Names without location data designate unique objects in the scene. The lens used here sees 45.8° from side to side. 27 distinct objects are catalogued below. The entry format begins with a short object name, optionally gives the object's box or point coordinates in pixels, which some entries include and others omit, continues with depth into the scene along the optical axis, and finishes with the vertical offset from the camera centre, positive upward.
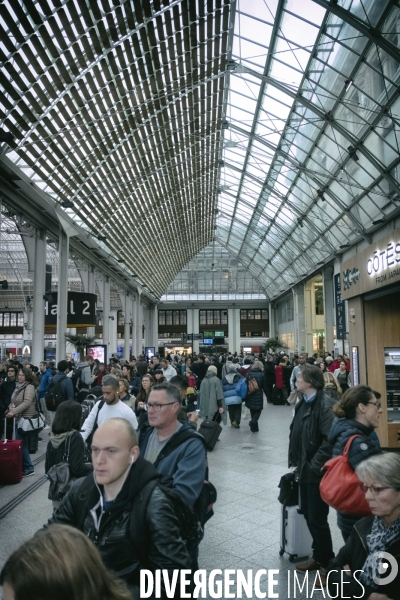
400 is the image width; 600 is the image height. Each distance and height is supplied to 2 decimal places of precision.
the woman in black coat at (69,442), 4.00 -0.85
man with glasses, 2.73 -0.66
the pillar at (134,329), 37.55 +1.26
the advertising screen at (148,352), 32.47 -0.51
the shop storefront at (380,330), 10.27 +0.26
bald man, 1.92 -0.71
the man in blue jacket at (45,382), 12.35 -0.94
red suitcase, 7.38 -1.79
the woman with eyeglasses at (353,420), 3.30 -0.58
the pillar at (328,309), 30.02 +2.09
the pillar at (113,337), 35.12 +0.69
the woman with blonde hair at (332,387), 7.80 -0.74
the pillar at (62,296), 17.28 +1.87
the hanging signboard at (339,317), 24.77 +1.32
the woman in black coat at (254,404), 12.07 -1.57
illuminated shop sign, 9.44 +1.75
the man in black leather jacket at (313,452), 4.07 -0.98
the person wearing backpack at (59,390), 9.68 -0.92
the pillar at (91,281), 25.52 +3.46
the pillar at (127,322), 34.12 +1.69
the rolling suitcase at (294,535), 4.57 -1.86
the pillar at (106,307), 27.62 +2.26
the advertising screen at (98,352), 19.22 -0.27
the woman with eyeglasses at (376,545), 2.17 -0.98
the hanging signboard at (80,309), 18.19 +1.42
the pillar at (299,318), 38.03 +1.98
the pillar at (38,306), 17.00 +1.44
